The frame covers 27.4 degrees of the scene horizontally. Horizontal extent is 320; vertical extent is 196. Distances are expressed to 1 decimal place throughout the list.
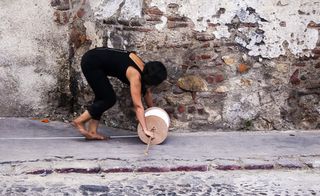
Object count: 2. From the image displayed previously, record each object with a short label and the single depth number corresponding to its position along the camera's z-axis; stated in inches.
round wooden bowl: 249.8
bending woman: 244.5
